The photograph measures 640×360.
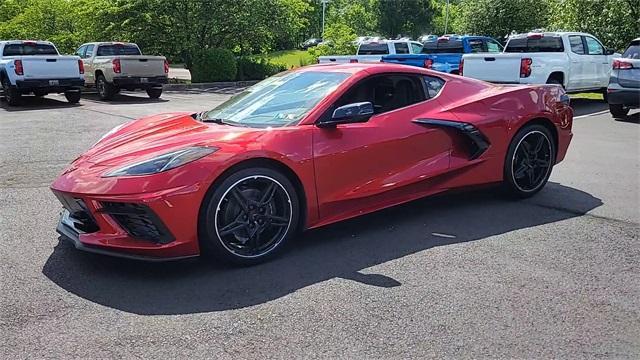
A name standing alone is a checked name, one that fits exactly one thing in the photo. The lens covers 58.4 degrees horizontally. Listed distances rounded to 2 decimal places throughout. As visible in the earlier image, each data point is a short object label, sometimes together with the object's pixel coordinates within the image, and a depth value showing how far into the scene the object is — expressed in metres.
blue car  17.52
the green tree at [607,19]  19.62
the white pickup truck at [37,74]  14.72
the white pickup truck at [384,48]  20.28
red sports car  3.78
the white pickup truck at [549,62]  13.19
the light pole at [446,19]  55.12
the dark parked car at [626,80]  11.15
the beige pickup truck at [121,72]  16.95
